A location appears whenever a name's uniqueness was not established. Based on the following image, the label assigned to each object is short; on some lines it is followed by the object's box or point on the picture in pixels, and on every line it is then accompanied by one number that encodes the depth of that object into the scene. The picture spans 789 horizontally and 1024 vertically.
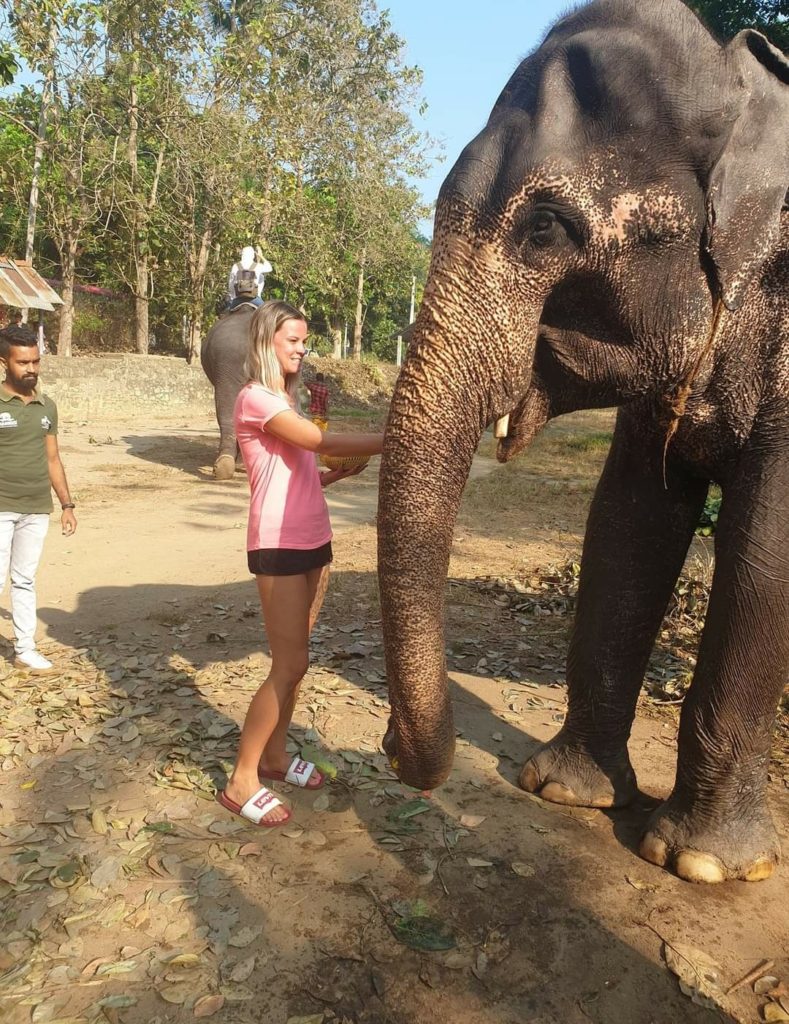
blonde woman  2.72
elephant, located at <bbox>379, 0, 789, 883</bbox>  2.07
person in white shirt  10.05
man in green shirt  4.21
